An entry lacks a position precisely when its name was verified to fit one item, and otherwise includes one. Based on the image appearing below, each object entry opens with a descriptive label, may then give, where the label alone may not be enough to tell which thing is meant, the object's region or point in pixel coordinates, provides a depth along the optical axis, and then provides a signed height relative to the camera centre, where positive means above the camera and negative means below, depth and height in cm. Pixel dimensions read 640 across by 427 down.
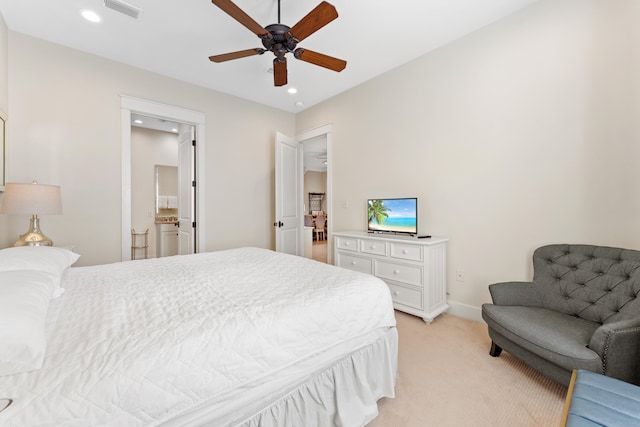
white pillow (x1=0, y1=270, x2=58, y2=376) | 69 -34
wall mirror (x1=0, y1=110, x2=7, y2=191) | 232 +56
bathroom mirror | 541 +42
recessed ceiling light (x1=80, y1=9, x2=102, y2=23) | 229 +172
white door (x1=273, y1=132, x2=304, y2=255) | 392 +22
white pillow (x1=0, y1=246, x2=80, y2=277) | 130 -27
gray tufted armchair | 136 -68
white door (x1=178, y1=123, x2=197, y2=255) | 372 +29
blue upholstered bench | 91 -72
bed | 71 -46
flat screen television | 297 -7
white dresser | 259 -61
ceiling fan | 172 +130
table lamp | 207 +6
